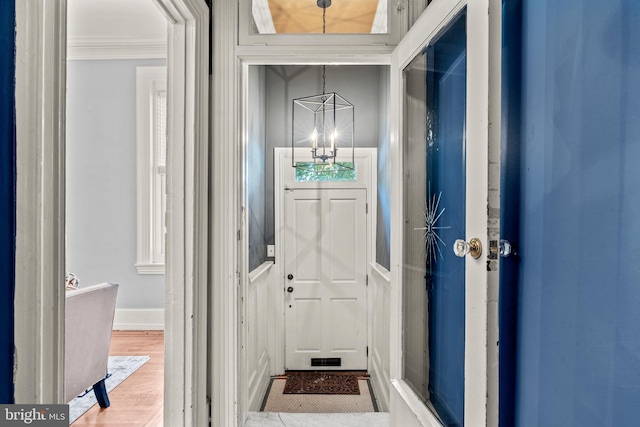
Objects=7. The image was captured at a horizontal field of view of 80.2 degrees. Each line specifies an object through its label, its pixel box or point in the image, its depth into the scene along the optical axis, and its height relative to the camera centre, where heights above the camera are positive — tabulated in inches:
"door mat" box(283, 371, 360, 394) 129.6 -61.6
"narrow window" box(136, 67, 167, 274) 156.9 +19.1
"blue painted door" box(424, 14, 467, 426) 53.4 -0.5
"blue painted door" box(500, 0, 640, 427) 29.4 -0.3
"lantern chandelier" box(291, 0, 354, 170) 142.0 +33.1
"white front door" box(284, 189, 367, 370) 146.0 -27.6
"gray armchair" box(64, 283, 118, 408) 82.4 -29.6
